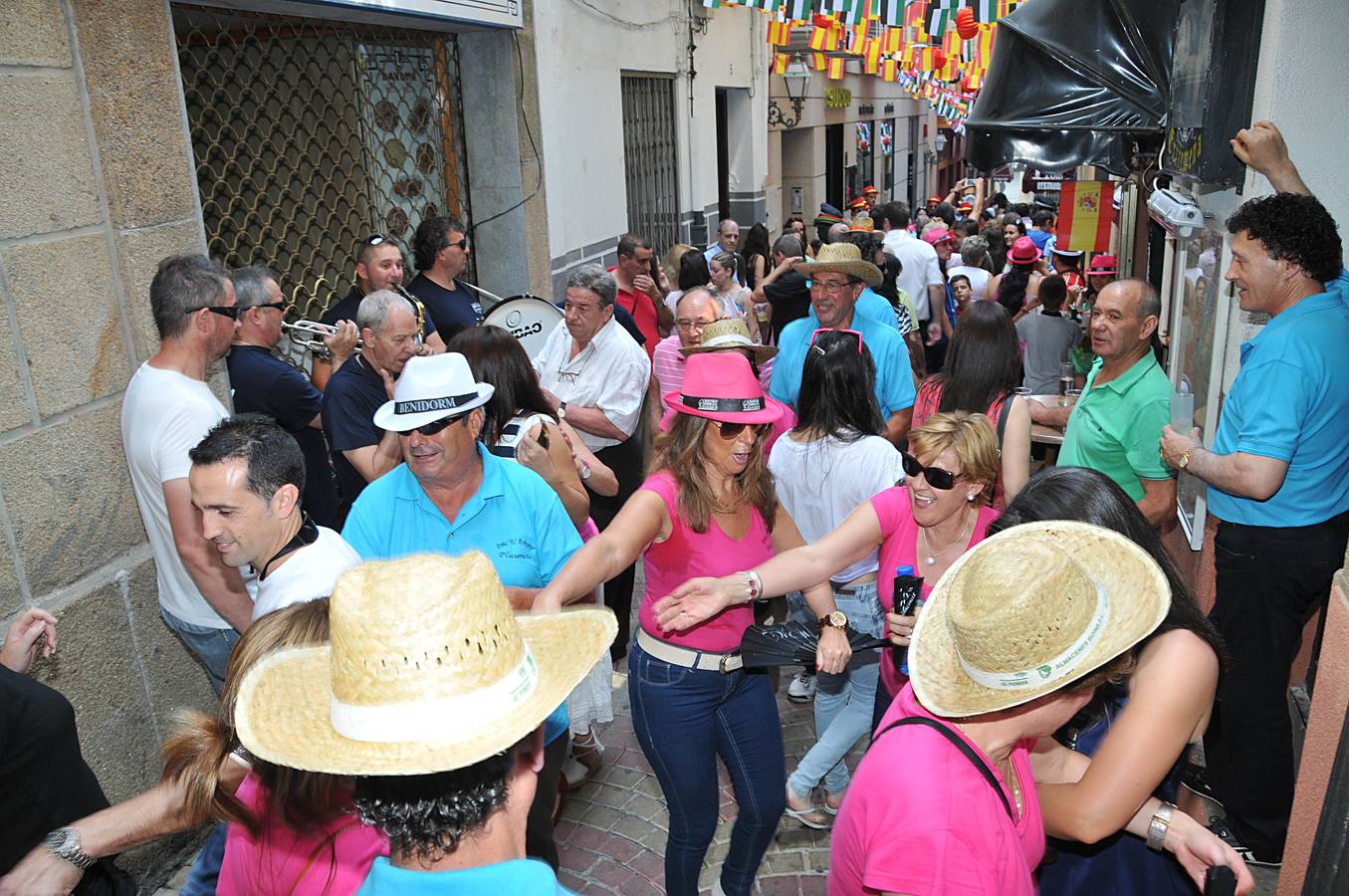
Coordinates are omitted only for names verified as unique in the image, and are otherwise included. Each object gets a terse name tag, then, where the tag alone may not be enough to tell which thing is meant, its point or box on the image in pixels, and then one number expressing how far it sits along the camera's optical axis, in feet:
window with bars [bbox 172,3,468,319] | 18.15
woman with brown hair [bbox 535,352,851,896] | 10.46
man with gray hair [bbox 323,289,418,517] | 14.30
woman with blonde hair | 10.65
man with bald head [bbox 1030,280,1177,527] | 13.55
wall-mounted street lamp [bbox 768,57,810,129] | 58.23
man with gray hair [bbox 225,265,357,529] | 14.76
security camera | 15.57
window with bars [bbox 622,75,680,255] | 36.04
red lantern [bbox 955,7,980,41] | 32.91
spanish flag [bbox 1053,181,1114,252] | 26.45
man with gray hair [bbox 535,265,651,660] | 17.84
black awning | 18.52
